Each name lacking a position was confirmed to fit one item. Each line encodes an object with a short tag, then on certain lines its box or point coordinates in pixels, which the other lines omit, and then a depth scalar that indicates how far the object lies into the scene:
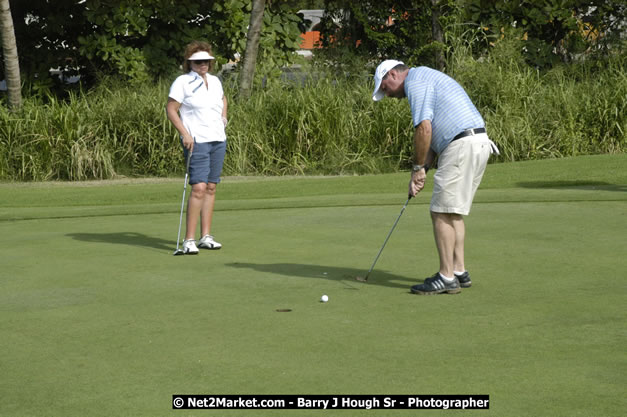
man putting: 11.21
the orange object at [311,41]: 47.66
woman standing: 15.27
